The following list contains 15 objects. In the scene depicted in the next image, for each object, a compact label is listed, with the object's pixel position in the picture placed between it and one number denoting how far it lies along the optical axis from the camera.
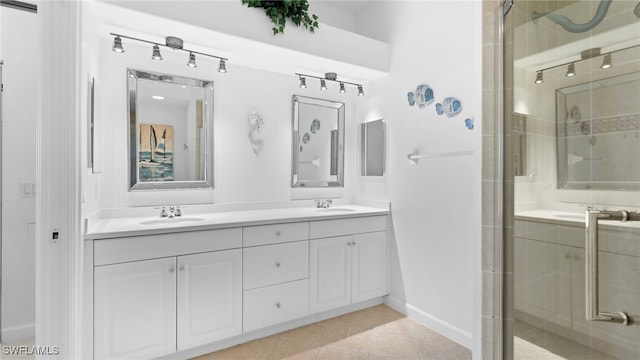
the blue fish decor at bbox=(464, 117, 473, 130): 2.21
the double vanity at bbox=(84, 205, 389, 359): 1.76
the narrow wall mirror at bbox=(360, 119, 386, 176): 3.04
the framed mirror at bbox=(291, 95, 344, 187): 3.13
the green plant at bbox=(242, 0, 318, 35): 2.25
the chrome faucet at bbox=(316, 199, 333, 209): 3.12
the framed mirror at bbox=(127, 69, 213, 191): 2.37
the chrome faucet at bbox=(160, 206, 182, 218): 2.40
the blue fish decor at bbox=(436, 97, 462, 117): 2.29
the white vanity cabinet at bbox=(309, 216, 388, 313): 2.52
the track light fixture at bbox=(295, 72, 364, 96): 2.90
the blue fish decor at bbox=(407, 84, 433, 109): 2.52
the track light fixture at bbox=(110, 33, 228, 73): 2.02
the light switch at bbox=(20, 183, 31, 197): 2.05
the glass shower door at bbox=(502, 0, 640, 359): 1.04
